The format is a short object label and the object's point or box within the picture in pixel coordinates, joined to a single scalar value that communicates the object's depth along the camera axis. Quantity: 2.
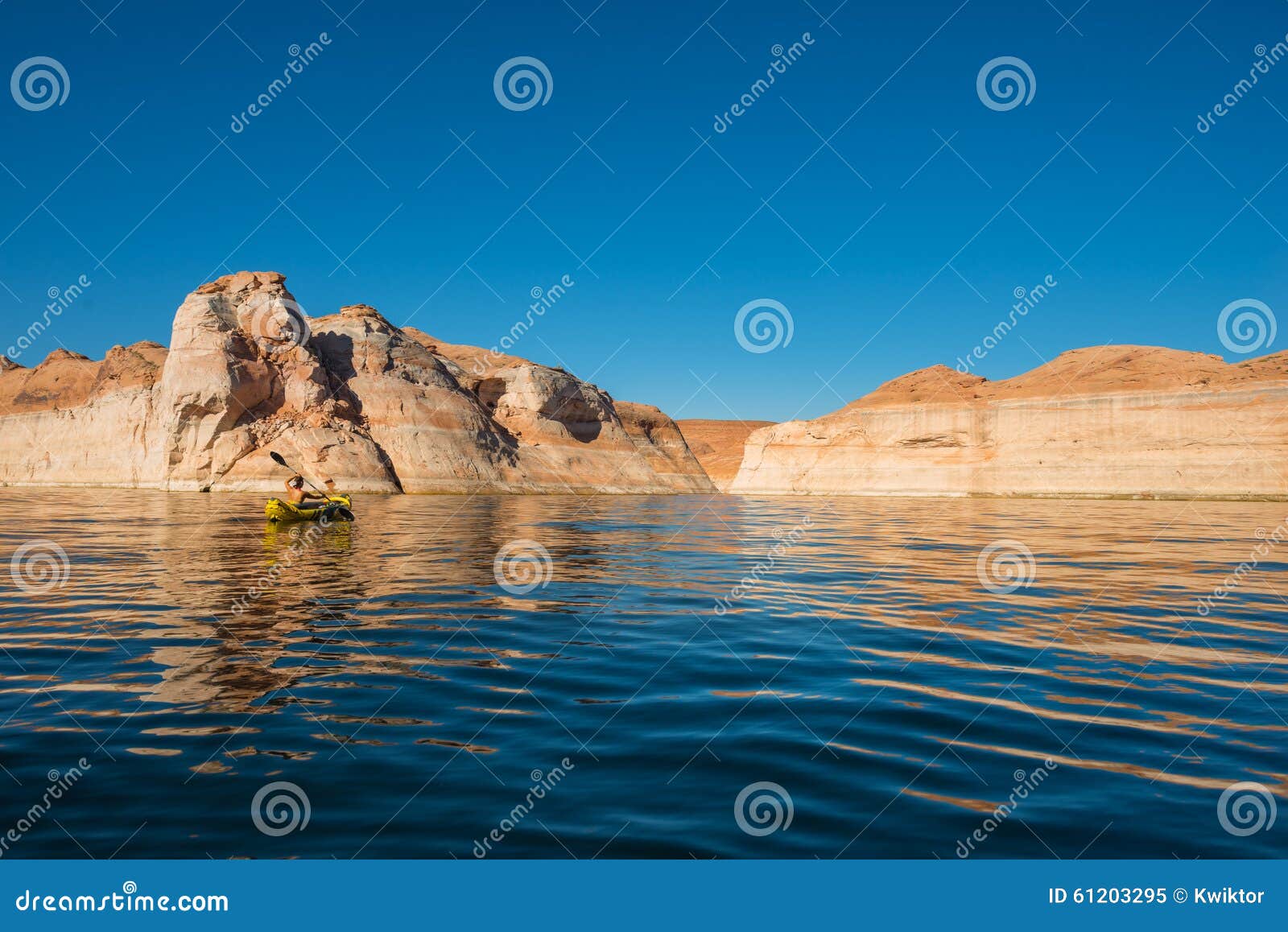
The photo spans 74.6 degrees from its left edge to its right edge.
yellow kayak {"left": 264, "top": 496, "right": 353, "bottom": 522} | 22.69
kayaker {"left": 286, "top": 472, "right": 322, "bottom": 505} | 24.83
